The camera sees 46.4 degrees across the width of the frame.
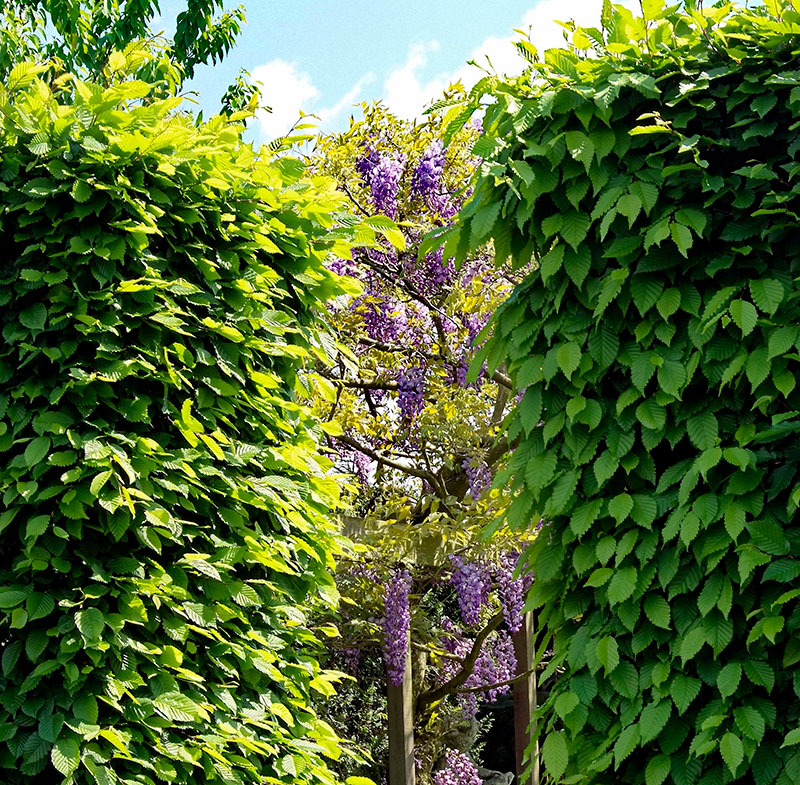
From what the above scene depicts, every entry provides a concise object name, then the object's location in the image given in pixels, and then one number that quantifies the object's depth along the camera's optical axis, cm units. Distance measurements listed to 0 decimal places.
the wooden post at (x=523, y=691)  835
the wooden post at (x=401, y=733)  727
